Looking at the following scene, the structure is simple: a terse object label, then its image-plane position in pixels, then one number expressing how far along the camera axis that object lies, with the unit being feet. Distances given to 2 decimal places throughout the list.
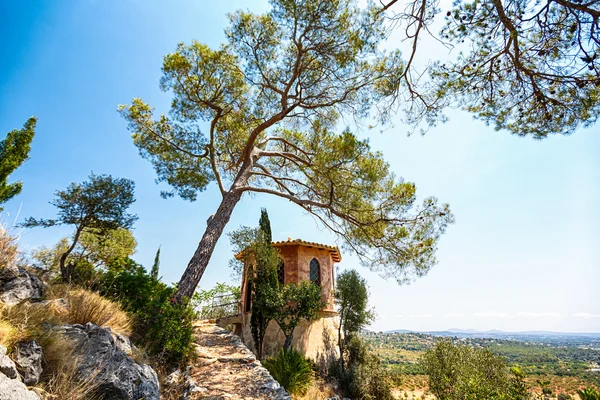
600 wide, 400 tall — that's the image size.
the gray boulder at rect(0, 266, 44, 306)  12.06
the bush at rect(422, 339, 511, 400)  35.56
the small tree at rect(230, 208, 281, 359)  41.68
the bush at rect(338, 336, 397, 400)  42.57
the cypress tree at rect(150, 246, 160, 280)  59.70
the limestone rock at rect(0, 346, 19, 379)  7.17
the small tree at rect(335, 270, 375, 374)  51.49
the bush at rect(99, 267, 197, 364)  16.83
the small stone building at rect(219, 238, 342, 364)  44.01
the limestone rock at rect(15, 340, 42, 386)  8.16
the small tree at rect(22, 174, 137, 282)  27.55
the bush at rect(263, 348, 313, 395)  27.89
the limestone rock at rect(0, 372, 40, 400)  6.52
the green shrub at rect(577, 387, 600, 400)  29.04
